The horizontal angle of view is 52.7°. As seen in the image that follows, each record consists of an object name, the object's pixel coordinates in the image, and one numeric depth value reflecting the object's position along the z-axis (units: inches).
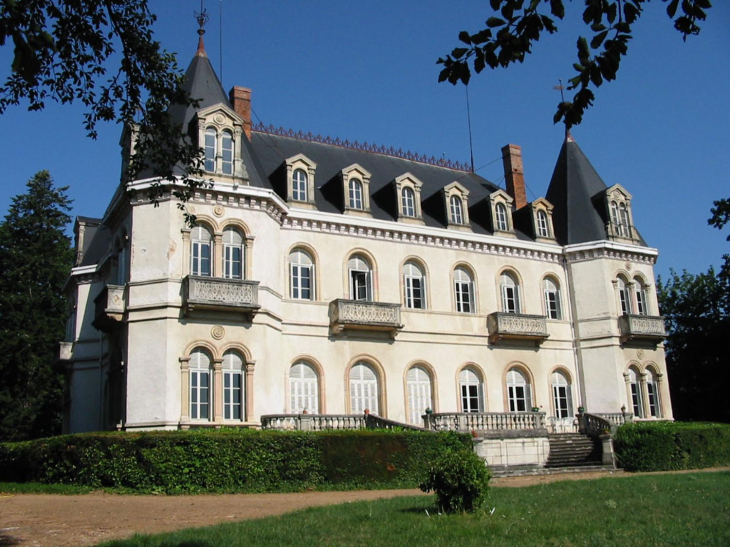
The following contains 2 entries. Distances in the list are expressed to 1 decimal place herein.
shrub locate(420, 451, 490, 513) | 491.2
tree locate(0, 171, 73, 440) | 1483.8
